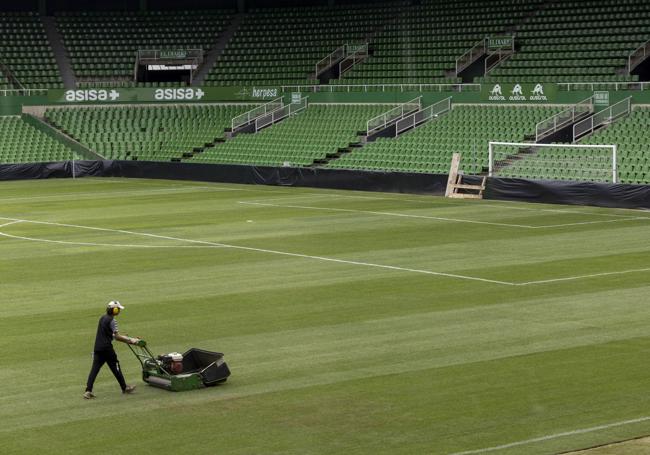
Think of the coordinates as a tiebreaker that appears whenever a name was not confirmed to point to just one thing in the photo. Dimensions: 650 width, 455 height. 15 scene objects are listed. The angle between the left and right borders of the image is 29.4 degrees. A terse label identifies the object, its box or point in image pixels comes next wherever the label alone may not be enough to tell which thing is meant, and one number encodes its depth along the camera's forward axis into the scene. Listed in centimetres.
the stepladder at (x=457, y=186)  5250
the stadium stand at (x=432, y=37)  6862
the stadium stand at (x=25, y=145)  6869
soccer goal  5122
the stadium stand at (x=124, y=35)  7775
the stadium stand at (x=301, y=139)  6500
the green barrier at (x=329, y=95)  5954
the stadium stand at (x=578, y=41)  6119
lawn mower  1914
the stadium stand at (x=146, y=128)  7138
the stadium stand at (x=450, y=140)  5800
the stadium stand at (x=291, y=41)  7538
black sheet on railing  4784
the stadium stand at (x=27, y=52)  7512
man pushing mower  1822
